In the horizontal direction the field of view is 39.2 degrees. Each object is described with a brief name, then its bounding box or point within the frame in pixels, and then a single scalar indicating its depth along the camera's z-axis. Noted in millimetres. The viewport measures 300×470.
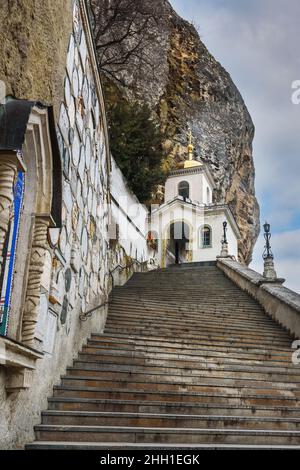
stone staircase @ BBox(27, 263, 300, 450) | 3977
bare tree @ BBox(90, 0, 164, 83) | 15852
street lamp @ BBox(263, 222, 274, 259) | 12195
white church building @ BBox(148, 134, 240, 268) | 27719
